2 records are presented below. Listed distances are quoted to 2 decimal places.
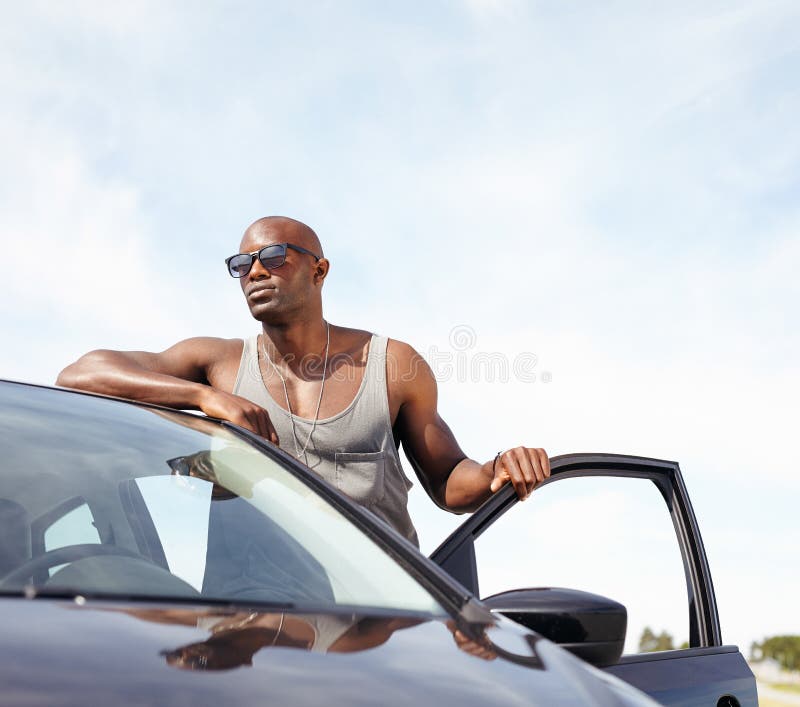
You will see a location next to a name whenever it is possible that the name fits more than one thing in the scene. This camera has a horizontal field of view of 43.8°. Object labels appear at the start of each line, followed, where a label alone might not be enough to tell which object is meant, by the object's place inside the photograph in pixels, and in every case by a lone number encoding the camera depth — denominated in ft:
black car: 3.40
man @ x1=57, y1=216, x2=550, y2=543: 10.27
